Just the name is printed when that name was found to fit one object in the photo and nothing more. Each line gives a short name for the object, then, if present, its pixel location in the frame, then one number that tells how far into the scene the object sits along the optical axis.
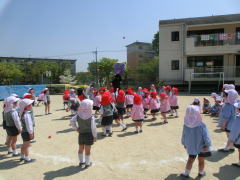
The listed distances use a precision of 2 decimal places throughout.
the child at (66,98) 14.23
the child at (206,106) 12.67
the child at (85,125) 5.38
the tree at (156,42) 50.90
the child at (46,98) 12.98
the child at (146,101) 11.55
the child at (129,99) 11.87
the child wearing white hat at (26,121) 5.71
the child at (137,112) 8.67
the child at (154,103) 10.98
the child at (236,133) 5.22
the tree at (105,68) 42.66
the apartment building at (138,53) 58.78
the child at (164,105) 10.52
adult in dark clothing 13.87
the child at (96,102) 12.01
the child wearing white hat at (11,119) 6.26
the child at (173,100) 11.55
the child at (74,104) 11.12
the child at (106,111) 8.22
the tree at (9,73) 42.03
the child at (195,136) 4.66
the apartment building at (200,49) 24.53
